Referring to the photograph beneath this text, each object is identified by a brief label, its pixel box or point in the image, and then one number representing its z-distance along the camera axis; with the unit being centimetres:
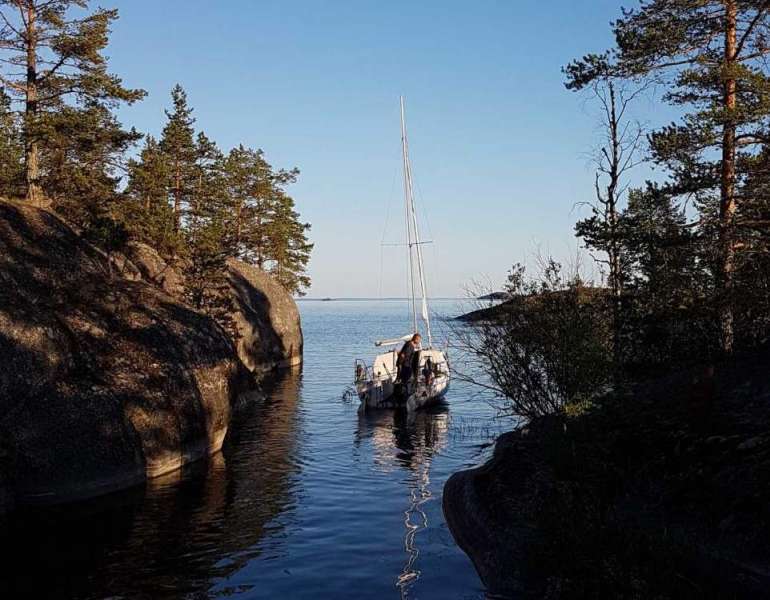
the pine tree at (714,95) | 1556
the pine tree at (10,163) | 3192
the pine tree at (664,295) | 1619
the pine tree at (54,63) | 2458
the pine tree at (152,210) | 3038
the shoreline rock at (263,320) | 4244
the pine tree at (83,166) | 2480
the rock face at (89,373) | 1502
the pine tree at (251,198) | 6062
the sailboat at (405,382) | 2830
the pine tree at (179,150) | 4059
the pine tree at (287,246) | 6166
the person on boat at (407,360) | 2830
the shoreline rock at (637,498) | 761
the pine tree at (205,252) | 3494
